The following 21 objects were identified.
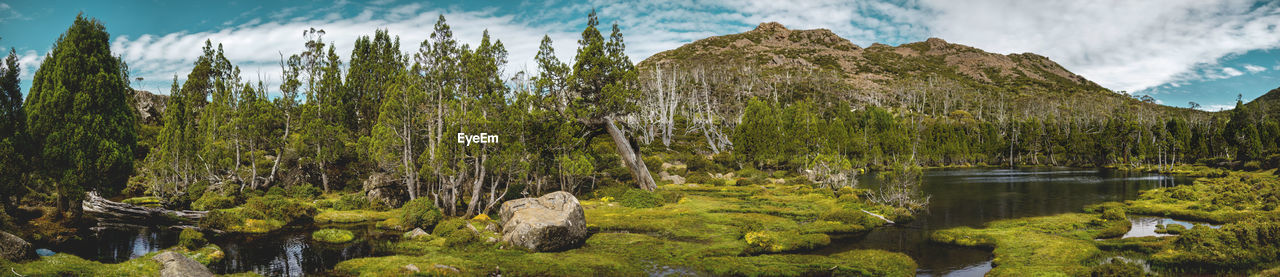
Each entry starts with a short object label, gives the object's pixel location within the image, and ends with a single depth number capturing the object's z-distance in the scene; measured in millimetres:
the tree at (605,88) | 44594
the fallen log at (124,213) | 30188
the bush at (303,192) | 43869
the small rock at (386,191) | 37375
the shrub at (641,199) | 37688
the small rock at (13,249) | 16062
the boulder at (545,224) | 22297
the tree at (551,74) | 44125
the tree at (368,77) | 60688
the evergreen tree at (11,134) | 26000
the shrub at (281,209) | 31078
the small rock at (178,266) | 15422
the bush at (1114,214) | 29594
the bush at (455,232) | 23438
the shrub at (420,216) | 28406
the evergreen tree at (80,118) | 28594
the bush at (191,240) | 22114
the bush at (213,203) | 35219
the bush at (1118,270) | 16938
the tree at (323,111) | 47312
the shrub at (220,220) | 28516
